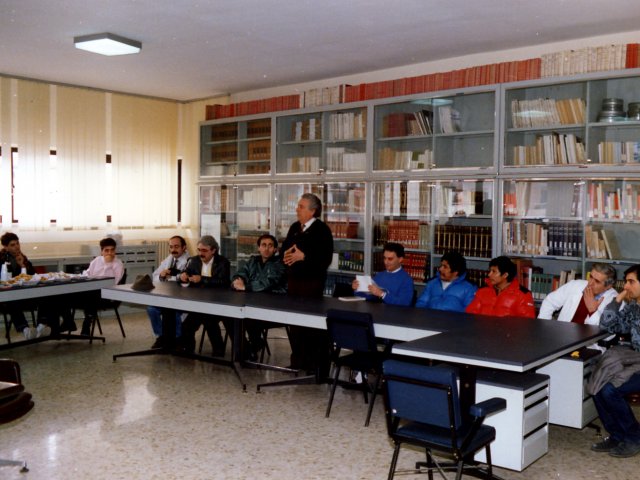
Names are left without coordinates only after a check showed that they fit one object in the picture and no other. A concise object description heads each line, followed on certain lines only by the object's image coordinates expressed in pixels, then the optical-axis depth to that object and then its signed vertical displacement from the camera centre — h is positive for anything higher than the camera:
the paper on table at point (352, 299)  5.50 -0.79
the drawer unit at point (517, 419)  3.65 -1.18
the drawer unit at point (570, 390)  4.25 -1.18
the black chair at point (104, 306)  7.15 -1.14
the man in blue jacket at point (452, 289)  5.54 -0.70
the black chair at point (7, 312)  6.59 -1.13
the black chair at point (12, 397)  3.41 -1.04
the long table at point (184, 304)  5.39 -0.86
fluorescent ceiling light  6.32 +1.48
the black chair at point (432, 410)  2.93 -0.92
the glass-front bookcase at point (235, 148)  8.70 +0.70
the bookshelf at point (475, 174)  5.96 +0.29
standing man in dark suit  5.81 -0.52
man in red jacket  5.10 -0.70
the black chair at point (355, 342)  4.43 -0.94
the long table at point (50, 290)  6.15 -0.88
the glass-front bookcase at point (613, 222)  5.84 -0.15
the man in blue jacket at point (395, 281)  5.85 -0.68
